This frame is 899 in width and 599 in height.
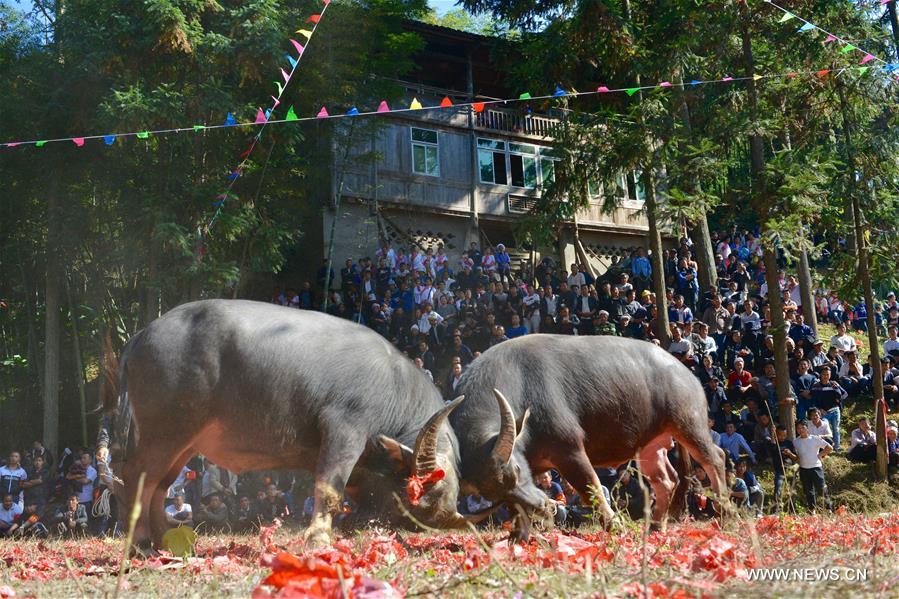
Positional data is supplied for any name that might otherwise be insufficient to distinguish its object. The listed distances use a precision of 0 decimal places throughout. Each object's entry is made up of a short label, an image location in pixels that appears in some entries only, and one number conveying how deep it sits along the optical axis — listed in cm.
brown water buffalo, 839
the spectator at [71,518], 1497
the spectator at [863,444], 1711
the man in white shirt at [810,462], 1480
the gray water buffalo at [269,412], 748
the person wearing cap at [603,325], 1988
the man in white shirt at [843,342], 2116
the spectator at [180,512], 1380
